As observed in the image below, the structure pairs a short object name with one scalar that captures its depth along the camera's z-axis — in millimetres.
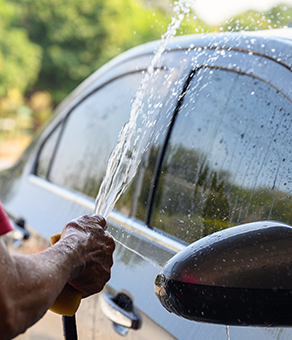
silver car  1242
